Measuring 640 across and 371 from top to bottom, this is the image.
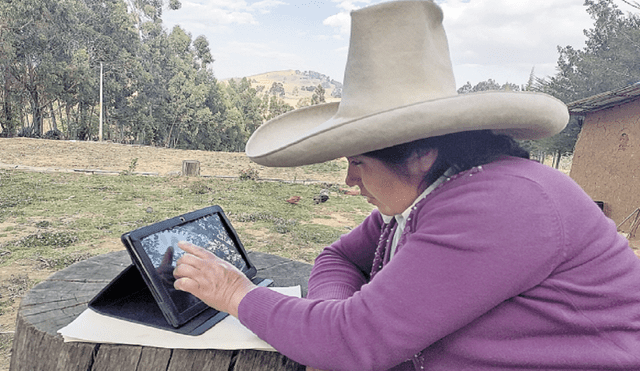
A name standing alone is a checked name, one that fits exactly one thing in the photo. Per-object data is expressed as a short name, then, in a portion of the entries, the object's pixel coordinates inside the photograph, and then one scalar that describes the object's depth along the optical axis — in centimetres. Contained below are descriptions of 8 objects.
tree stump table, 132
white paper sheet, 131
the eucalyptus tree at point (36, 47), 2225
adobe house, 915
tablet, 131
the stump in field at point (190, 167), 1243
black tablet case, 138
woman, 92
